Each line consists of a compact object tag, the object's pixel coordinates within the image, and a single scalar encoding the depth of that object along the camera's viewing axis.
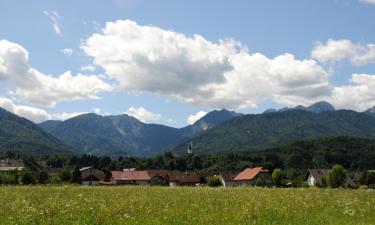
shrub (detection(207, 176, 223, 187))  101.39
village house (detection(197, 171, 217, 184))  172.18
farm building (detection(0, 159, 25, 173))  190.38
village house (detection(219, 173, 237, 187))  155.68
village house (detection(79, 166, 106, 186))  136.75
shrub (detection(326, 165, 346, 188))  96.94
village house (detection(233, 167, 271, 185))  138.88
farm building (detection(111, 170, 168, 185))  149.62
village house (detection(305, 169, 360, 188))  131.88
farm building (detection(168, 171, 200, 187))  158.12
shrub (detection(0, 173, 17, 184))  82.88
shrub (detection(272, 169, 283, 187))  94.56
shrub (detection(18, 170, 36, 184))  92.07
